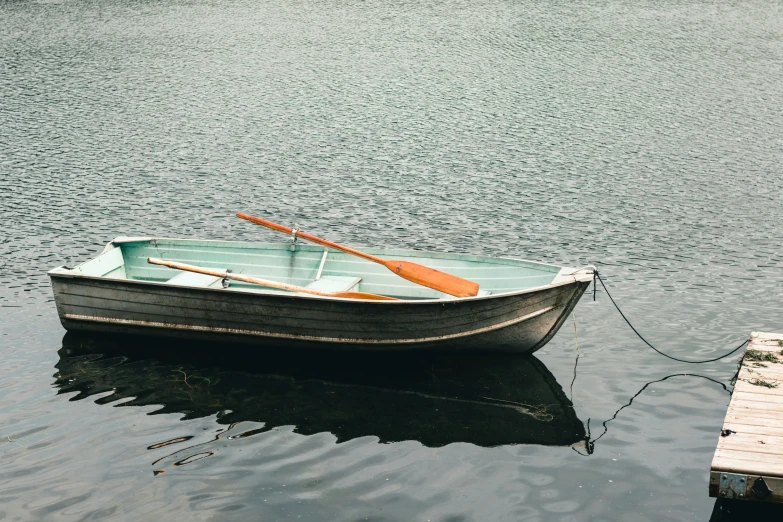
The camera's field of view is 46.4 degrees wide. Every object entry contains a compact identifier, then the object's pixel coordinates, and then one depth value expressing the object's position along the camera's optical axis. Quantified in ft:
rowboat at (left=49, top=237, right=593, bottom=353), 48.42
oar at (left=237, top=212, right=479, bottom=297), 50.01
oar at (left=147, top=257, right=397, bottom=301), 51.49
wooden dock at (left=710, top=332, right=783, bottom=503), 34.06
